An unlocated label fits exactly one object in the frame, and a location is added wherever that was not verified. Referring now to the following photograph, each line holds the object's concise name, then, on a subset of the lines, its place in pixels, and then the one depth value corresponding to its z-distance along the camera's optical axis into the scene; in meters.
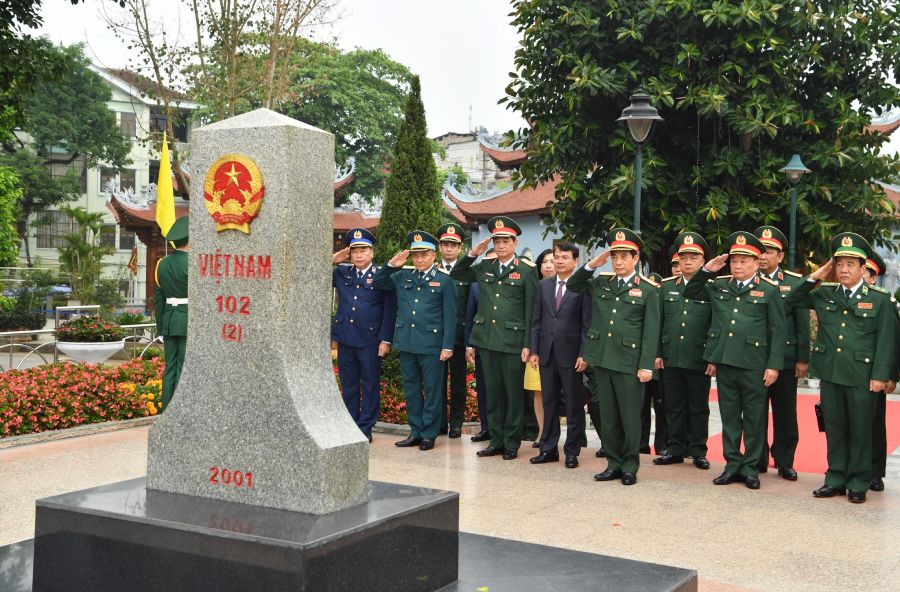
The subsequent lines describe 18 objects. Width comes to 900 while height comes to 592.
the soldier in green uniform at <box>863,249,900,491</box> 7.08
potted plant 14.53
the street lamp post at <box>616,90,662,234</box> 9.96
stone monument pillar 4.52
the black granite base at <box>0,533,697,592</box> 4.49
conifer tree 11.09
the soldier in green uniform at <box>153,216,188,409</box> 8.29
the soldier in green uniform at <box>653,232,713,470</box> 7.82
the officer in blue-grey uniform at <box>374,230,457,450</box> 8.42
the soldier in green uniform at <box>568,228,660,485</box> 7.38
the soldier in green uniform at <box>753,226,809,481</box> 7.51
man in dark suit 7.94
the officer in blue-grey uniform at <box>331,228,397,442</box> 8.55
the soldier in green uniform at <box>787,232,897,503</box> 6.80
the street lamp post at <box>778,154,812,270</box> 11.22
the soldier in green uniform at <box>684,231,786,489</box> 7.27
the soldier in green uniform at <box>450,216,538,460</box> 8.20
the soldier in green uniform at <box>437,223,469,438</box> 8.81
